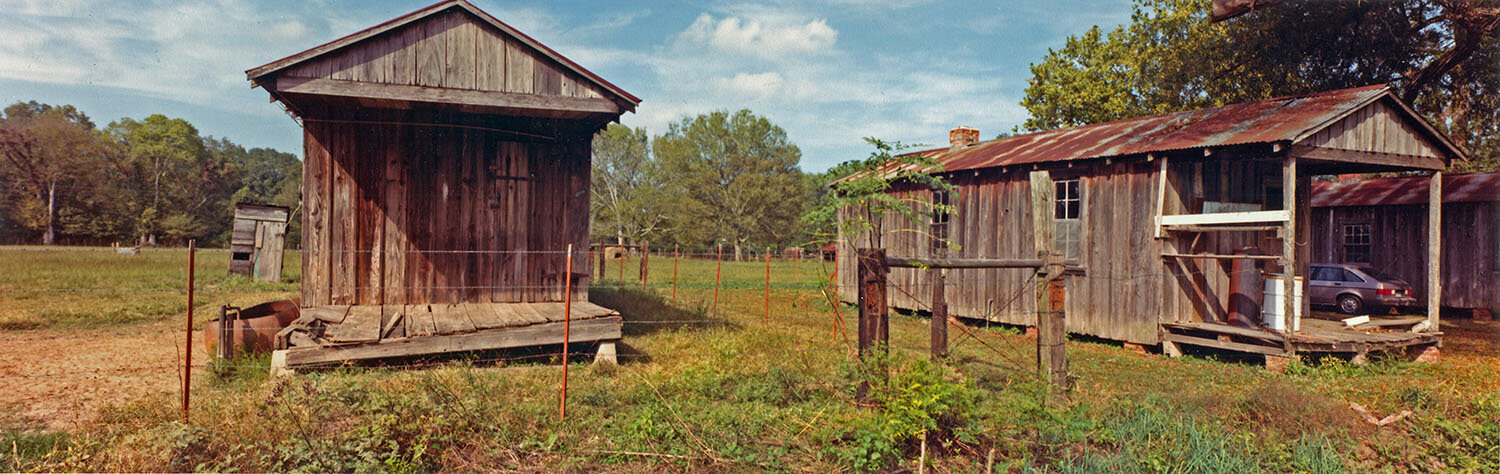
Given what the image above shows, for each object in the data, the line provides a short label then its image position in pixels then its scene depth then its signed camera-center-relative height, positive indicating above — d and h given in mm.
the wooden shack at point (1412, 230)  17234 +647
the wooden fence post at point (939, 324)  6852 -741
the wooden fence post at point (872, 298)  6363 -470
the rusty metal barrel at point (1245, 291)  12023 -664
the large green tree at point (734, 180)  49375 +4539
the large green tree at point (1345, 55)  16391 +5135
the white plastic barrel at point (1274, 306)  10195 -793
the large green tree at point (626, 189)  50188 +3909
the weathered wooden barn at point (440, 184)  8406 +787
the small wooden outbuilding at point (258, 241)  21750 -131
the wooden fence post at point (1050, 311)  7621 -669
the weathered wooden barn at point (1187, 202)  10461 +857
